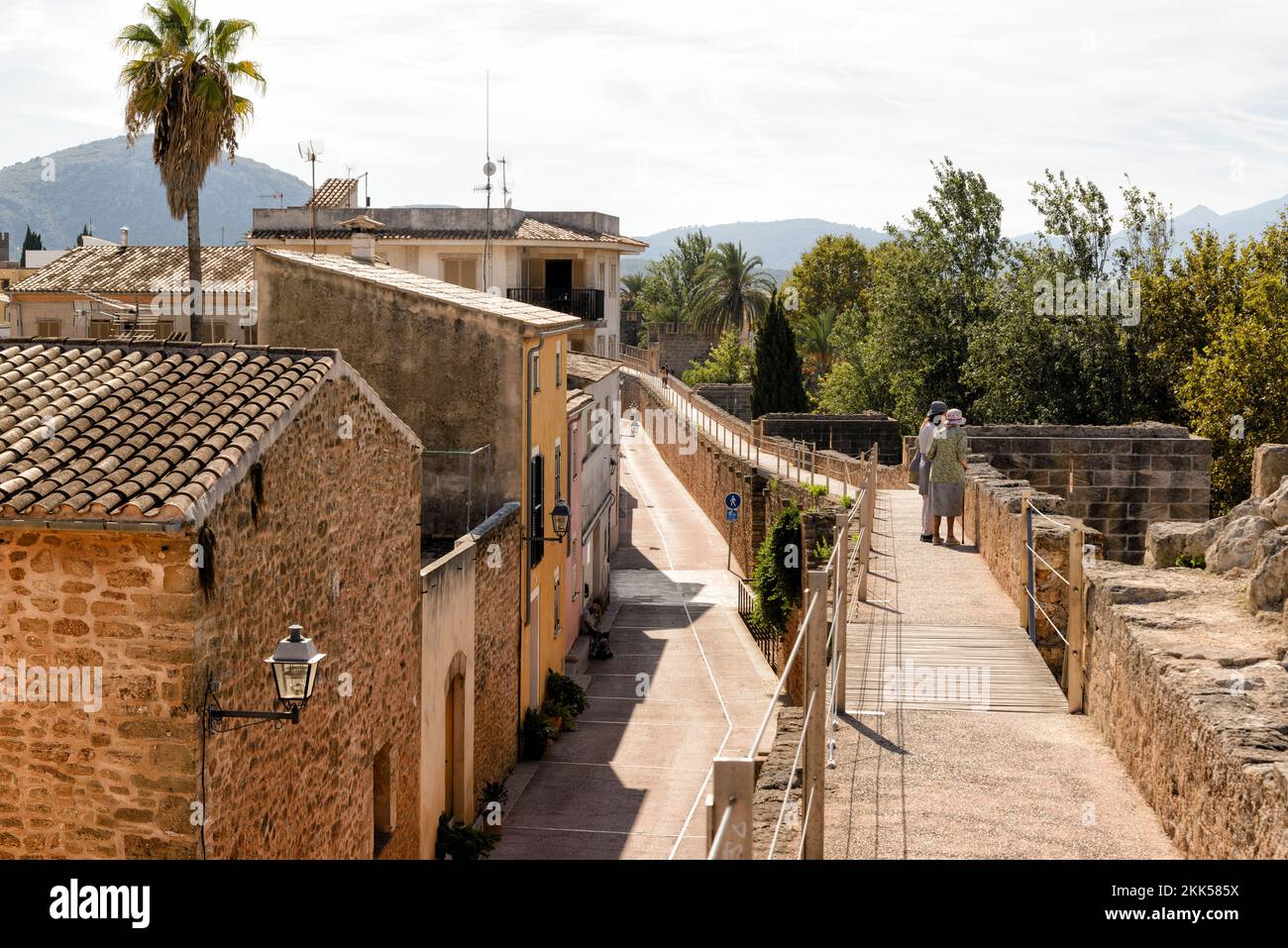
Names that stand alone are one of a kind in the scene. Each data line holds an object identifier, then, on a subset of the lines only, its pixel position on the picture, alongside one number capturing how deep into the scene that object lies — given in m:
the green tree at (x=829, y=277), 81.81
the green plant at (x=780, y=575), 27.27
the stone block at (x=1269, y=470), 16.91
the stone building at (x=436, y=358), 20.62
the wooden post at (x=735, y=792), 5.32
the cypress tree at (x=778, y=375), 57.59
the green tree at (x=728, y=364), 71.12
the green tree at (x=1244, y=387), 31.91
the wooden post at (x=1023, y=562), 13.84
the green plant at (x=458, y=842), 16.22
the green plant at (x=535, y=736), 21.69
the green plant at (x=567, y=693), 24.58
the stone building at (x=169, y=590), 8.92
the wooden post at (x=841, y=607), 11.08
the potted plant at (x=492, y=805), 18.05
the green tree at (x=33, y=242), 104.81
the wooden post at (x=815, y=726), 7.93
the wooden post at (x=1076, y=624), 11.30
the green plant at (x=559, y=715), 23.30
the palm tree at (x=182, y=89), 30.14
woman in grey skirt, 18.59
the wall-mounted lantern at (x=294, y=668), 9.46
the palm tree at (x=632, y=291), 102.06
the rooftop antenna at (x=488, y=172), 37.72
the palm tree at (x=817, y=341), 72.94
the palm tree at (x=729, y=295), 77.50
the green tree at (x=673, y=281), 92.00
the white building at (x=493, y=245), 46.09
